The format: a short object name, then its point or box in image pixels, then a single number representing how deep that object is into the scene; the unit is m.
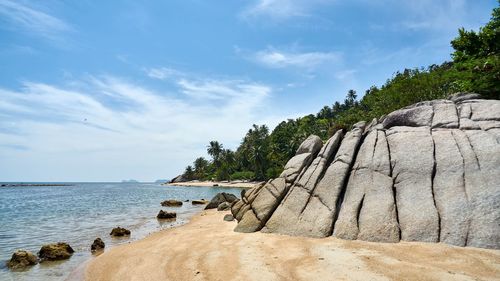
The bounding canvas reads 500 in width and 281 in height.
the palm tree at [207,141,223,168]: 161.12
